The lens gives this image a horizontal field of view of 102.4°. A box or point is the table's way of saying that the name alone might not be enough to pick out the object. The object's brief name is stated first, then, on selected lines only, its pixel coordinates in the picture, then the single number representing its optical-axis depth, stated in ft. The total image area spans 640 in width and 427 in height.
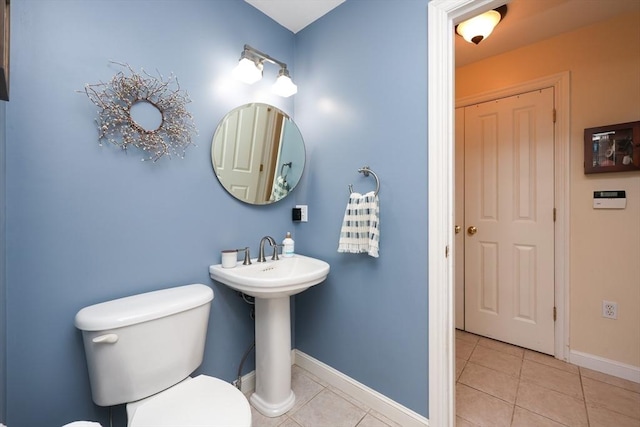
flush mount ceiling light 5.08
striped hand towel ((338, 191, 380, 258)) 4.50
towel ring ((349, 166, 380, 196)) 4.58
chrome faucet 5.17
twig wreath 3.55
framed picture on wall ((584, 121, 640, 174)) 5.32
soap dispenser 5.55
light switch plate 5.89
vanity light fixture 4.70
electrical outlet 5.58
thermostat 5.47
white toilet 2.93
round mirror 4.86
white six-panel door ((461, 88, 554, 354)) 6.42
